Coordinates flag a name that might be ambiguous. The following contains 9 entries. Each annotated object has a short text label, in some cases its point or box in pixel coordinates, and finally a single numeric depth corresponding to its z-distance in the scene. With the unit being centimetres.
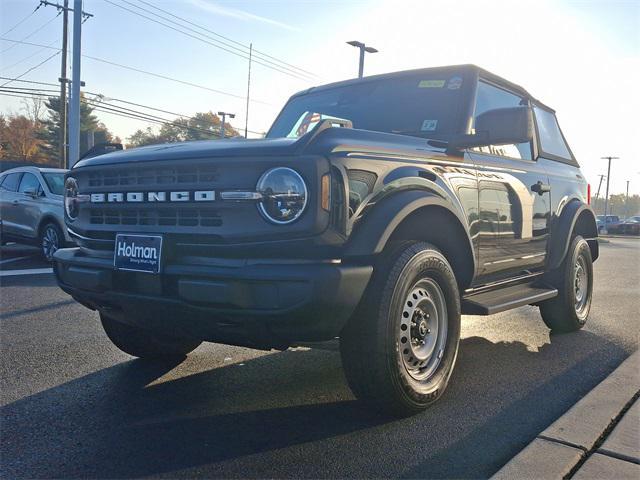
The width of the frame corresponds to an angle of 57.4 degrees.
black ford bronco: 256
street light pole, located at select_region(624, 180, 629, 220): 11743
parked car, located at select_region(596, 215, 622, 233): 4775
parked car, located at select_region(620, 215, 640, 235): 4581
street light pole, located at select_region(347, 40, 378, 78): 2364
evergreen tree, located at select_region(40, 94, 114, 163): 6500
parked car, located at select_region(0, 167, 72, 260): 1003
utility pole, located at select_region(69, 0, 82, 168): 1631
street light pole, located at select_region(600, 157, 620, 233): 8212
